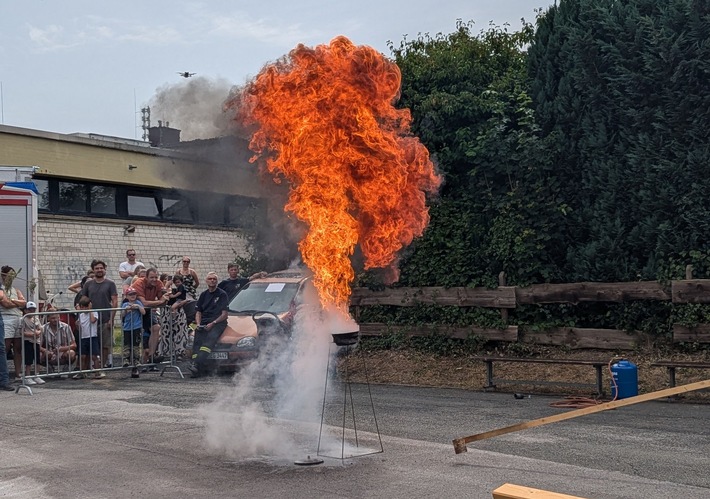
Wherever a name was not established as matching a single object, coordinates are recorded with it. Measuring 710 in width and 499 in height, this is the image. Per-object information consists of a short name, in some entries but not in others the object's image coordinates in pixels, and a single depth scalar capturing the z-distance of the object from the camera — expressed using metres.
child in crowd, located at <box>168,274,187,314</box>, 16.56
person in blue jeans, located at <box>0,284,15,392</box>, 13.23
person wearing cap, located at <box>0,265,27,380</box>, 14.16
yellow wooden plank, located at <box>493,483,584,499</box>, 5.00
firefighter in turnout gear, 14.52
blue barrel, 11.42
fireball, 8.27
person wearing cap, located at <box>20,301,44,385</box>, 14.08
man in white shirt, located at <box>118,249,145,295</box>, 17.88
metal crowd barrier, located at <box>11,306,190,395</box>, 14.45
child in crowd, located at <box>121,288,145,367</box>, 15.60
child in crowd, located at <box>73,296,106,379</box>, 14.96
